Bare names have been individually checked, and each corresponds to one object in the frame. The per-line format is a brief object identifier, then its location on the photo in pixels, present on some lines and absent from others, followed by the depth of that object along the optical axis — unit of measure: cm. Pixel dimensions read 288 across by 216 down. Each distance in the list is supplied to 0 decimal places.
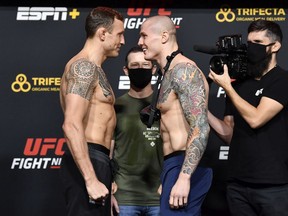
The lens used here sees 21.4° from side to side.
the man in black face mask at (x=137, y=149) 466
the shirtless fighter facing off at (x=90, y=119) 381
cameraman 412
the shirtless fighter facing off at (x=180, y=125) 379
